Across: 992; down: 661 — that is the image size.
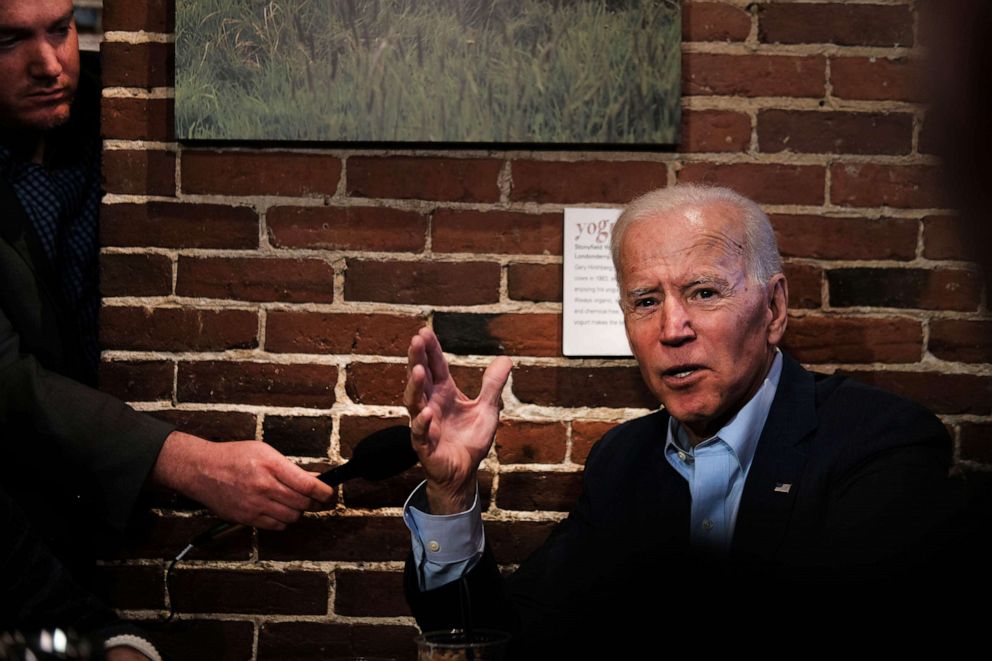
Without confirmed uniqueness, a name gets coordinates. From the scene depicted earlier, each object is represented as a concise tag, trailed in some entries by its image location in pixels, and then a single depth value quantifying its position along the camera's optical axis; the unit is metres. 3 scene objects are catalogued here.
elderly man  1.54
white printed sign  1.95
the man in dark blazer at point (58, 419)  1.79
